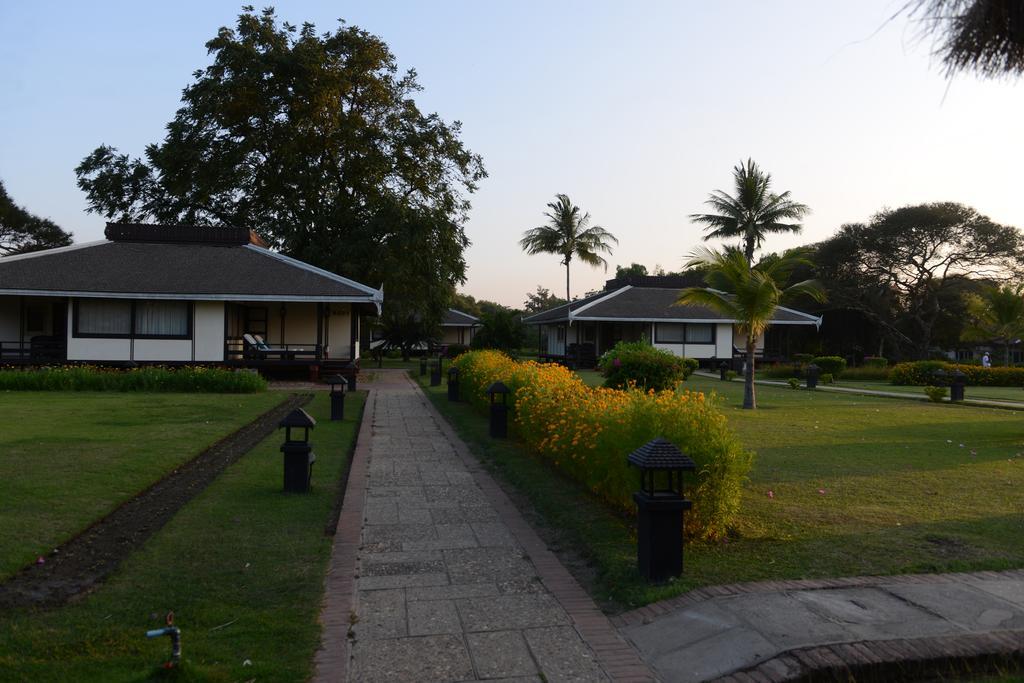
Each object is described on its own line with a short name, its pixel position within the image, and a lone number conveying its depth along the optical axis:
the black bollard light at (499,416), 13.04
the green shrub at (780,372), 32.82
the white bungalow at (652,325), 38.72
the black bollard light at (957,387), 21.22
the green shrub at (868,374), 32.72
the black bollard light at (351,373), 23.77
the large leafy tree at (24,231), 50.56
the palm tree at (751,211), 46.97
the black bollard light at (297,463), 8.50
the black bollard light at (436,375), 26.47
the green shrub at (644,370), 16.52
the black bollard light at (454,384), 20.47
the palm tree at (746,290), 18.44
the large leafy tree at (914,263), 45.00
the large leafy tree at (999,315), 31.50
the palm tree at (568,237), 54.09
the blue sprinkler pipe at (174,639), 3.84
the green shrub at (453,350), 43.70
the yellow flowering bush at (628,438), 6.22
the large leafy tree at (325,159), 33.97
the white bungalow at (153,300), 25.16
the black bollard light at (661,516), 5.27
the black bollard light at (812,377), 26.58
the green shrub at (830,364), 32.25
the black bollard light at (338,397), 15.70
